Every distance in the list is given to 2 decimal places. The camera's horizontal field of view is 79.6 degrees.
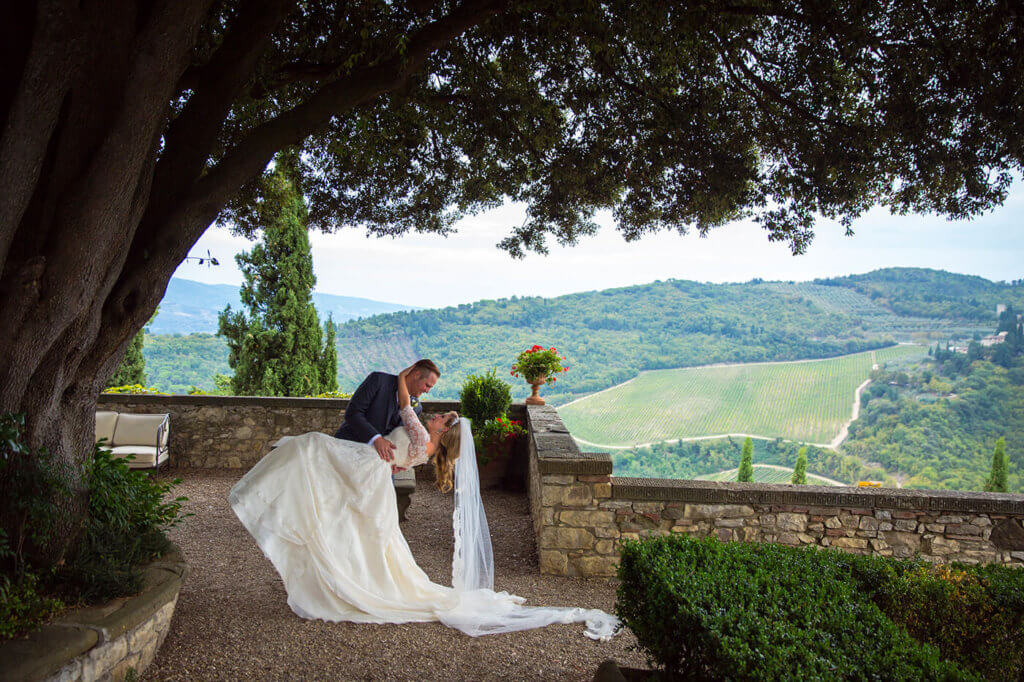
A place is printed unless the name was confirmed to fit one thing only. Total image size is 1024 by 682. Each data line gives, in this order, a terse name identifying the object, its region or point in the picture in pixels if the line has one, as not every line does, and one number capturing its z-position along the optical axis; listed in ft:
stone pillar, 16.33
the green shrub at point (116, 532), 10.41
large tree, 10.16
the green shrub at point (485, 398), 28.09
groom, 15.37
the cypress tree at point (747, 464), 51.93
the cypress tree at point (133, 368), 37.55
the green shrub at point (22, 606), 8.78
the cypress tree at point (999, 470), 40.86
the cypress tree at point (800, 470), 51.34
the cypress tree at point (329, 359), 41.45
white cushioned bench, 24.97
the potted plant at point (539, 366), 28.84
